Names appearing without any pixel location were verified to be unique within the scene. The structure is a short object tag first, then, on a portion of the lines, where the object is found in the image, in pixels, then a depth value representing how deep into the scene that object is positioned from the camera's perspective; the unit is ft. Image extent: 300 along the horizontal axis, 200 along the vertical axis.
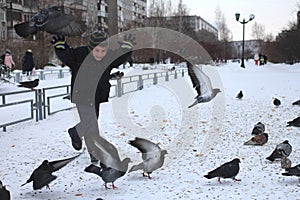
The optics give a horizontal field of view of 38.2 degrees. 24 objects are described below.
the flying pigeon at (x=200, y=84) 30.10
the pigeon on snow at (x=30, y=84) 41.02
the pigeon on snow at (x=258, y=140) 23.06
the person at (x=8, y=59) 66.35
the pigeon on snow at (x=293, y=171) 16.33
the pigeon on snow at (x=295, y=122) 27.09
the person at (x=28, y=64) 71.61
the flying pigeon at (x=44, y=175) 15.51
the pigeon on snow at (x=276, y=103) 38.25
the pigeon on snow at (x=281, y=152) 19.35
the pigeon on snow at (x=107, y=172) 15.87
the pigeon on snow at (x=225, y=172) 16.52
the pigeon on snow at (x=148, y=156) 17.24
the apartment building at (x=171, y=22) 157.07
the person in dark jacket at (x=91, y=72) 17.61
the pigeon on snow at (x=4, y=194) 13.17
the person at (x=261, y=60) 149.47
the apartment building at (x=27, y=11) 125.15
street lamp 116.93
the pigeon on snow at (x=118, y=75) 44.30
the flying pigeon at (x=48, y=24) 18.62
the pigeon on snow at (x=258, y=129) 25.45
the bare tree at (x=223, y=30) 223.28
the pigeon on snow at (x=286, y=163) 18.24
